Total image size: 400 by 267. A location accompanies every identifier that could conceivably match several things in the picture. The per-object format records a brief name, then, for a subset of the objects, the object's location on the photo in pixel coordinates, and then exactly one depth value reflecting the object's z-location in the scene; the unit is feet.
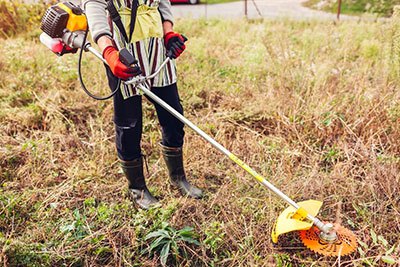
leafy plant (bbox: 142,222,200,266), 7.06
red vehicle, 37.48
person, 6.77
